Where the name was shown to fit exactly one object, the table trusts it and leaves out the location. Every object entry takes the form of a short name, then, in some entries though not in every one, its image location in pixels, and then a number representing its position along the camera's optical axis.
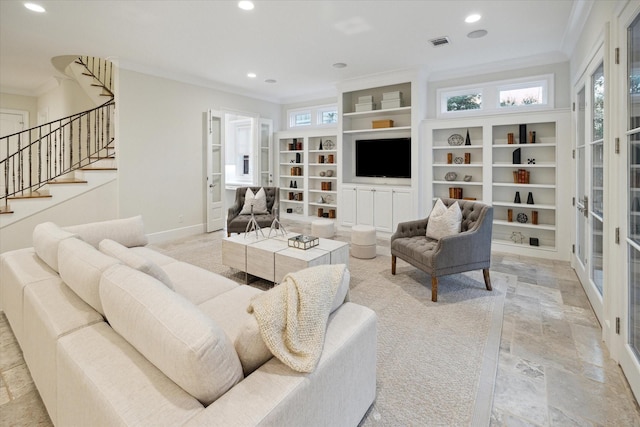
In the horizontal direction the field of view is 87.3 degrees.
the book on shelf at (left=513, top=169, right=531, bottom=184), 4.73
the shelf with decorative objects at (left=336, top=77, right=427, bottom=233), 5.40
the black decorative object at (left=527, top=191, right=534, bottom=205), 4.71
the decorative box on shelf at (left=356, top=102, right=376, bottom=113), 5.86
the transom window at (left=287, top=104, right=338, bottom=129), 7.20
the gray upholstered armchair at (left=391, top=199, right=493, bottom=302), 3.08
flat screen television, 5.66
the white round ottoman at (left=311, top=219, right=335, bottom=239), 5.13
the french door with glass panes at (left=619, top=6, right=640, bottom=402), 1.92
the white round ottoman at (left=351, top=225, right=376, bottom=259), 4.51
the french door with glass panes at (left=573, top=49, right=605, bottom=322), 2.85
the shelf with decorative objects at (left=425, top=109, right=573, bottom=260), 4.42
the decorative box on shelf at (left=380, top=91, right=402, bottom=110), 5.57
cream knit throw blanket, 1.16
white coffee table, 3.09
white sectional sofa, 1.01
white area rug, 1.76
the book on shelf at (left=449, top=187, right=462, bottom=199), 5.27
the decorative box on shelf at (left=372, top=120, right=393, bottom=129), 5.77
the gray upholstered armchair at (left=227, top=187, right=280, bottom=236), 4.88
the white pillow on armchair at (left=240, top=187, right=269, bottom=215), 5.17
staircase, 4.37
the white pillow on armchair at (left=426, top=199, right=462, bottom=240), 3.47
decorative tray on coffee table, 3.31
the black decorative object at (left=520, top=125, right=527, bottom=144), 4.64
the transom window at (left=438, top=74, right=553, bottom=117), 4.71
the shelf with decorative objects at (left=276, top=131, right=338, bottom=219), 7.12
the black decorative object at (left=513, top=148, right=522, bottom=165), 4.71
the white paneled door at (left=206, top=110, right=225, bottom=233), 6.05
